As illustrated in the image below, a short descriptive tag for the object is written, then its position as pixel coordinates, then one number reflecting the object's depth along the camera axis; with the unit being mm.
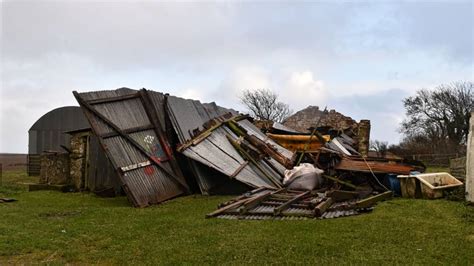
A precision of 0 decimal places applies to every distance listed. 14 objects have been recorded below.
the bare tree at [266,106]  49188
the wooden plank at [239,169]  11273
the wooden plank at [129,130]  10602
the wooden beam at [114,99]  10945
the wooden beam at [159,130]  11641
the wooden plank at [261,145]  12977
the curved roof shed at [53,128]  24219
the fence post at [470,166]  9047
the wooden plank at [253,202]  8031
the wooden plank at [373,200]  8477
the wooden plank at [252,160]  11803
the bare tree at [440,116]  39031
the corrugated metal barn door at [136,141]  10273
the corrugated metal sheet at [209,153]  11516
